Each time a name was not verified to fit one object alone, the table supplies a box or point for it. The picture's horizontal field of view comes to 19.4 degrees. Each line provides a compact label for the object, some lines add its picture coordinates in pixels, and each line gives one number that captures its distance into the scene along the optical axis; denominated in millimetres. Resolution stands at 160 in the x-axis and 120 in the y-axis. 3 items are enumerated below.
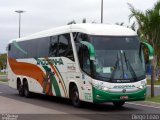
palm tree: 23266
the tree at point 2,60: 124175
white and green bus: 16906
